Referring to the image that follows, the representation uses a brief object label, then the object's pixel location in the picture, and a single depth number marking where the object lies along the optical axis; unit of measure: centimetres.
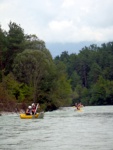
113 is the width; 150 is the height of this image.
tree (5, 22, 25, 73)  7438
